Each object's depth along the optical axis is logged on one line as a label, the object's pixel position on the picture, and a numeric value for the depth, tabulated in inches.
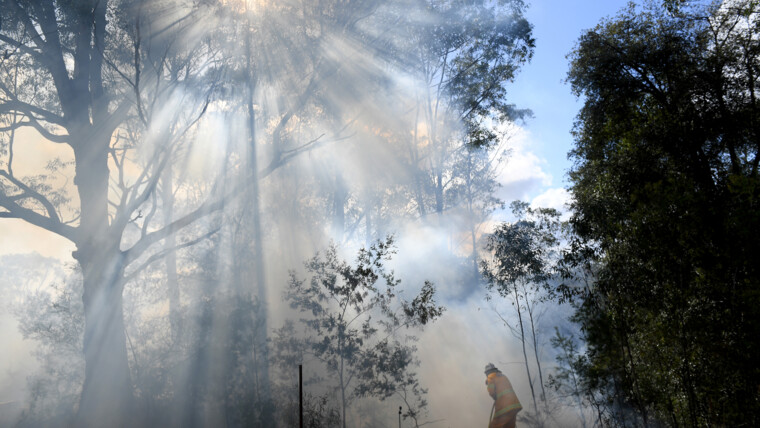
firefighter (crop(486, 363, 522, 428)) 327.0
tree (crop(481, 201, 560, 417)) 435.8
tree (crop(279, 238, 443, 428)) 393.7
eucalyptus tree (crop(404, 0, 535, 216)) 624.4
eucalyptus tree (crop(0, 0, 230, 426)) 355.3
